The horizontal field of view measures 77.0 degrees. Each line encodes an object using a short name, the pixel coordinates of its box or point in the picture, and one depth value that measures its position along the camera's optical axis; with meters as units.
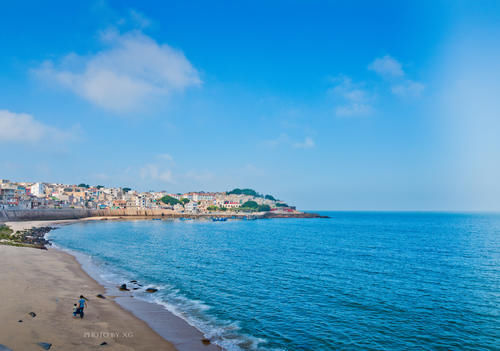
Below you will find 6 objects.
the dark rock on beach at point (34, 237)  45.19
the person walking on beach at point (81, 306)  16.72
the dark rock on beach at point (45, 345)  12.44
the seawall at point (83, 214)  102.56
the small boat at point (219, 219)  153.90
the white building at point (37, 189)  168.88
